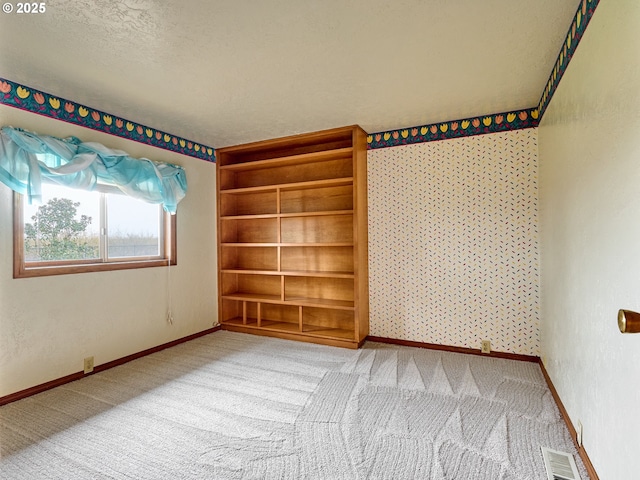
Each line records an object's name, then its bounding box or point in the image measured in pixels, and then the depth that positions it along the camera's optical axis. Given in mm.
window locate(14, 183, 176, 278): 2391
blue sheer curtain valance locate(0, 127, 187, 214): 2193
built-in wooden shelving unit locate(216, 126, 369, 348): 3473
